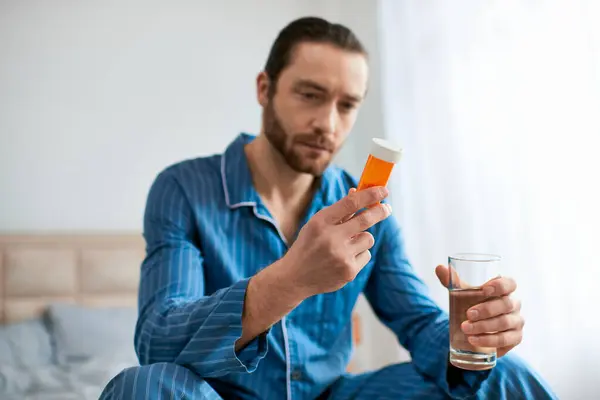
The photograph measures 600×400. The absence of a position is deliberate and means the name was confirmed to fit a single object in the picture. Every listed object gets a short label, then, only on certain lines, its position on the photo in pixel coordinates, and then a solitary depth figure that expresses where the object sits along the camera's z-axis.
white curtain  1.65
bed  2.18
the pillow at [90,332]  2.30
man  0.94
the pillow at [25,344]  2.21
